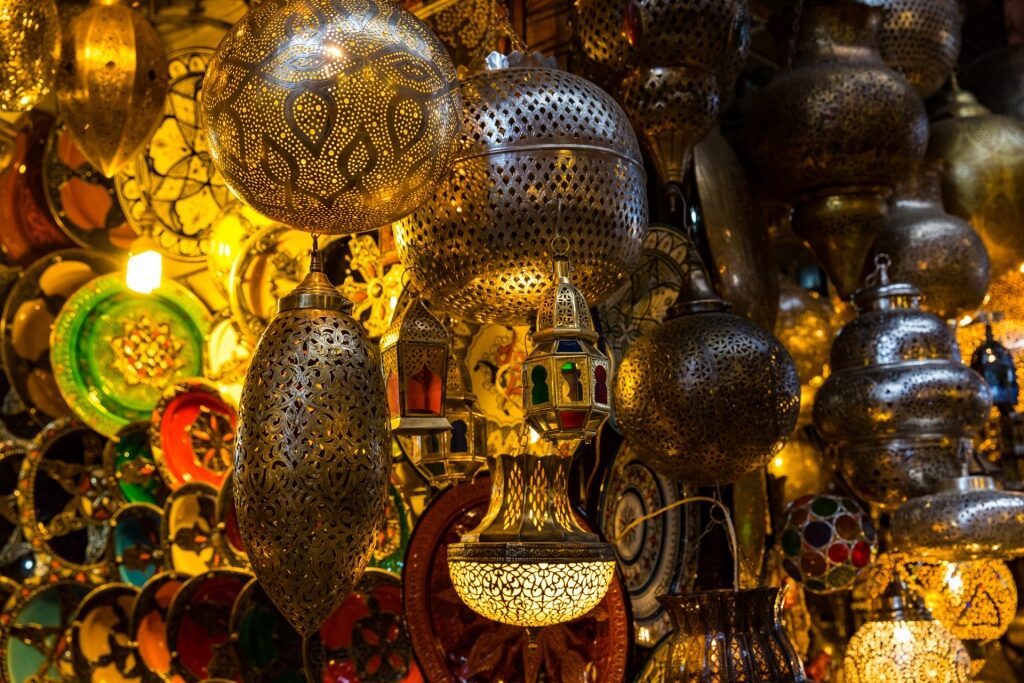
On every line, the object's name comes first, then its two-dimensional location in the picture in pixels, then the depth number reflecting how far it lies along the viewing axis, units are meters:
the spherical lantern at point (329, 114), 0.74
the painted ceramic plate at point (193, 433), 1.81
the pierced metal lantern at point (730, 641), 1.08
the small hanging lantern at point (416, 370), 0.93
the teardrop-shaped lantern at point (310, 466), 0.81
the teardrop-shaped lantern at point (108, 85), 1.22
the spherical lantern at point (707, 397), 1.18
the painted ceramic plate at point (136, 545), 1.88
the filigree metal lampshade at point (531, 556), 0.92
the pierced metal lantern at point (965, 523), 1.30
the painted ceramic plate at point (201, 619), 1.62
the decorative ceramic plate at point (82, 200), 1.95
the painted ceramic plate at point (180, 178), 1.90
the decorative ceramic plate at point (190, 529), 1.73
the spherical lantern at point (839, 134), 1.44
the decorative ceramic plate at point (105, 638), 1.80
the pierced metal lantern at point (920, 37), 1.64
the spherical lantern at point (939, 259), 1.63
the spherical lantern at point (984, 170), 1.80
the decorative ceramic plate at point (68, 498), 1.92
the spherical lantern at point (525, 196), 0.89
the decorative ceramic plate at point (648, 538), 1.40
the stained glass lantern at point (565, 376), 0.84
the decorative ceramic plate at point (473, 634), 1.22
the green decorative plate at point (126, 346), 1.92
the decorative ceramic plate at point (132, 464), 1.92
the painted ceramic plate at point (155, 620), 1.71
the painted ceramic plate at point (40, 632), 1.82
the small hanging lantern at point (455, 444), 1.01
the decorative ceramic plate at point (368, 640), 1.42
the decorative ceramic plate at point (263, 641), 1.51
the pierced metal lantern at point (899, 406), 1.39
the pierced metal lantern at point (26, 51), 0.97
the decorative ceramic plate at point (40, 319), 1.94
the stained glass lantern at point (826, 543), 1.52
